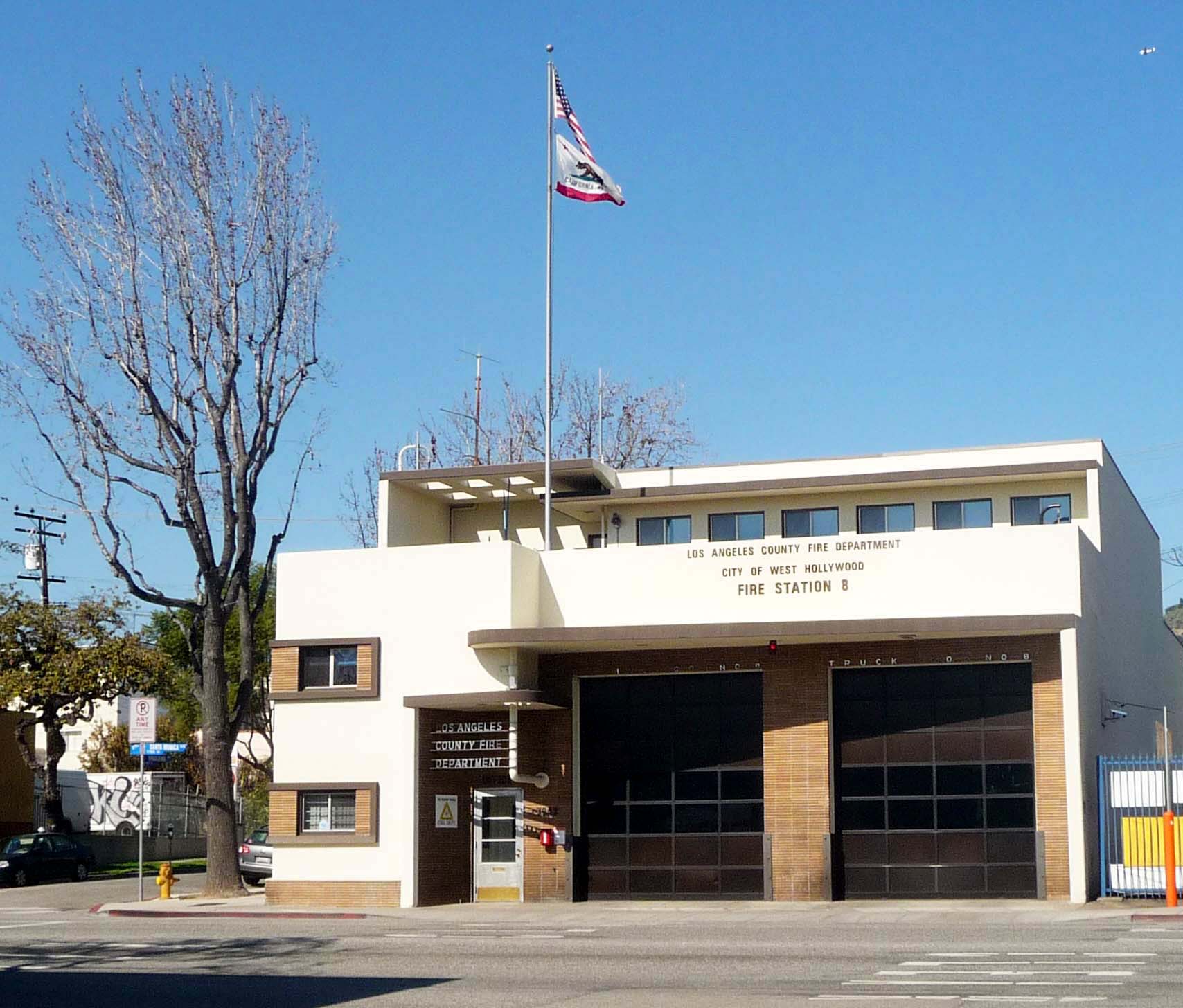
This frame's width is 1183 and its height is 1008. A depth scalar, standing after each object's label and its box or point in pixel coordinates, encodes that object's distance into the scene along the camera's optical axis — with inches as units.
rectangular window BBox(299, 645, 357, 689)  1278.3
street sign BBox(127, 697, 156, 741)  1369.3
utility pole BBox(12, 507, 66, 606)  2506.2
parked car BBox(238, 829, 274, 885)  1525.6
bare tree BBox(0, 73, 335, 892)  1359.5
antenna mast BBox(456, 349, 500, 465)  2393.0
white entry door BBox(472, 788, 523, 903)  1274.6
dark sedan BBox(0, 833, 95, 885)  1688.0
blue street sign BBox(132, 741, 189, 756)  1411.2
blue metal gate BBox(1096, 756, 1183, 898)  1076.5
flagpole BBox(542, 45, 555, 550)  1380.4
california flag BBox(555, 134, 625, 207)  1378.0
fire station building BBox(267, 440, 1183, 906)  1156.5
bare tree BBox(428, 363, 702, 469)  2417.6
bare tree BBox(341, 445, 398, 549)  2490.2
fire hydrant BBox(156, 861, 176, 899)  1354.6
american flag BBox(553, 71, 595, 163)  1379.2
